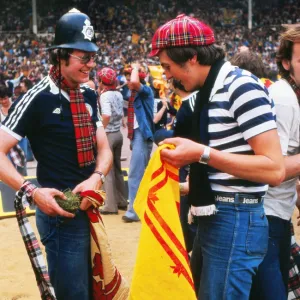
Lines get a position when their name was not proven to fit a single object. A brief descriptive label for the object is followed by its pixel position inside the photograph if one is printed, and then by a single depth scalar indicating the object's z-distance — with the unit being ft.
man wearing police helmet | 10.14
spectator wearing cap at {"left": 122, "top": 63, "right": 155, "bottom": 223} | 24.03
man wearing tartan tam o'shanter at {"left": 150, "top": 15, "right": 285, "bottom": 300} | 7.98
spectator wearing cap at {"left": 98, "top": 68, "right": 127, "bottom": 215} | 25.12
